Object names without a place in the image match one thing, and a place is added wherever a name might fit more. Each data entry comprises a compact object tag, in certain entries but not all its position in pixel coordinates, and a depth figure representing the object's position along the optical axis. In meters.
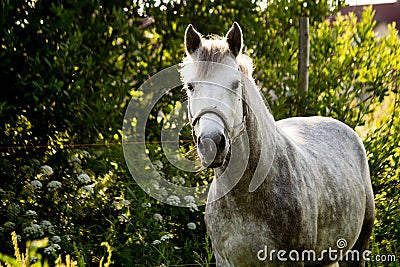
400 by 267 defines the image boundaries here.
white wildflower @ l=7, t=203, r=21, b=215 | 8.68
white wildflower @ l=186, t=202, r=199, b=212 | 8.87
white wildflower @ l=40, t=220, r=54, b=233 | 8.45
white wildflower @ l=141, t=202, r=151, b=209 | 8.94
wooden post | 10.39
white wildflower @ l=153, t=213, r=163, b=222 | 8.98
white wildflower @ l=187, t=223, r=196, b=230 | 9.06
